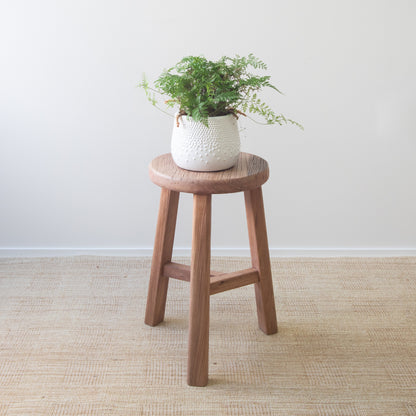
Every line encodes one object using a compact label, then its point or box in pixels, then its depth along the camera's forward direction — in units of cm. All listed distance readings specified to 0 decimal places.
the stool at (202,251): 159
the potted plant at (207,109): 156
